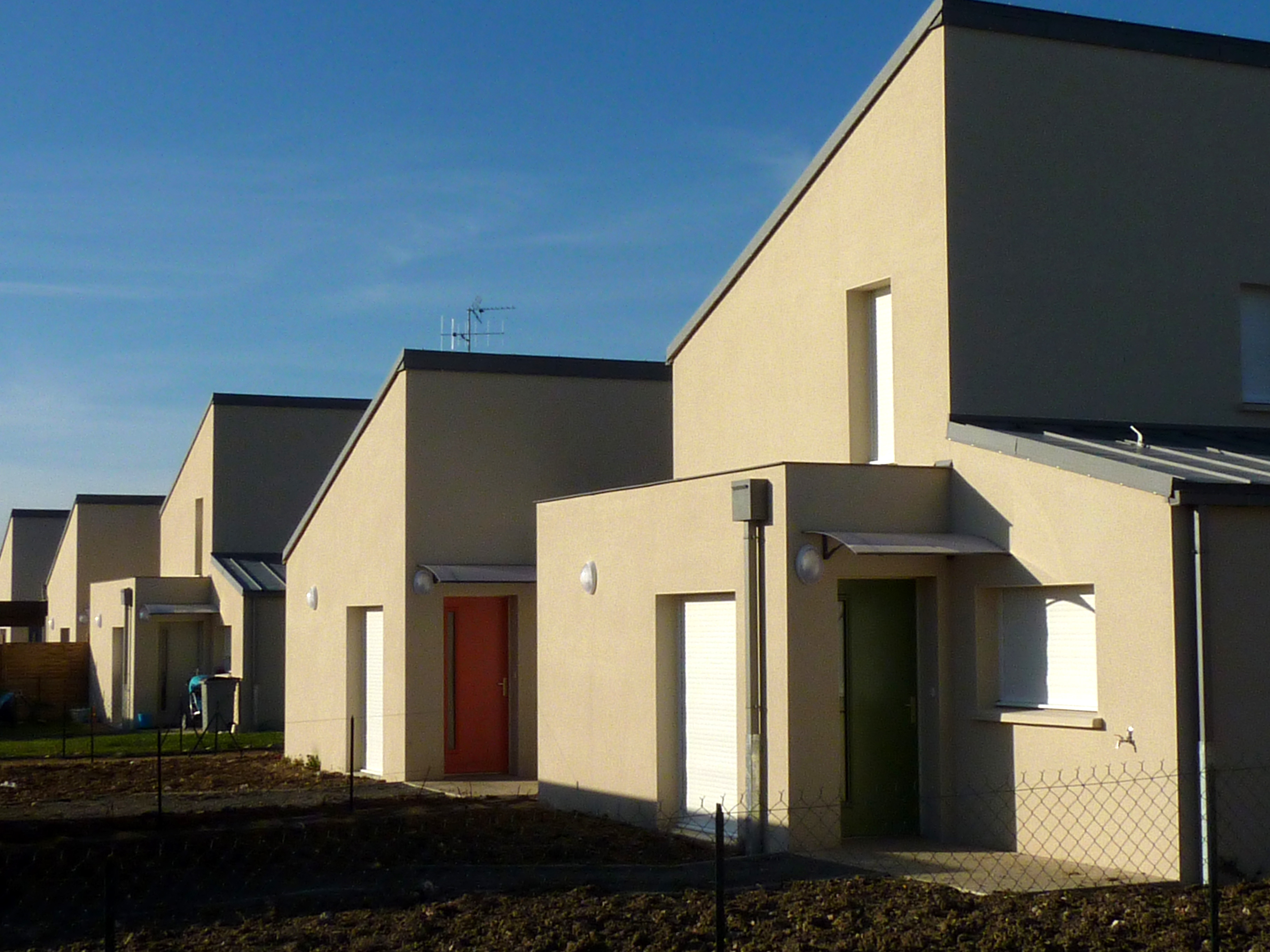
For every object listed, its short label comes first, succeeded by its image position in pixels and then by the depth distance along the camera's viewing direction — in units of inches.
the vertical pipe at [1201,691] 382.3
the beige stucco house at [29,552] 1883.6
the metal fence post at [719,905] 249.0
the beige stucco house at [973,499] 405.1
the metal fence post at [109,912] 238.1
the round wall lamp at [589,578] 565.0
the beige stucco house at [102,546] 1462.8
